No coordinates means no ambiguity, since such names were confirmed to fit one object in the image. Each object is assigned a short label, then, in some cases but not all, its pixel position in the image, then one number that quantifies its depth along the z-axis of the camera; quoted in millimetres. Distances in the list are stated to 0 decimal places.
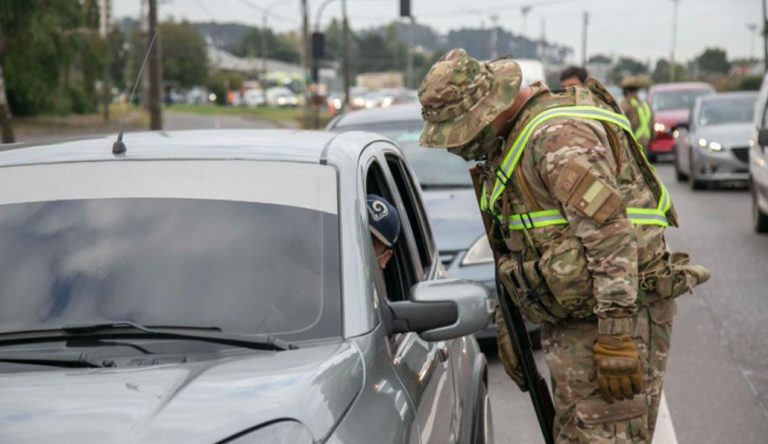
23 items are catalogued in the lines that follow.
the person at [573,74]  11820
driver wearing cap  4539
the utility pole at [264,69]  96819
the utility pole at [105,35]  55156
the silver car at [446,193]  9016
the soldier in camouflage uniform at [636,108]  15094
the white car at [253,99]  99900
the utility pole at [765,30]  63188
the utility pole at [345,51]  63625
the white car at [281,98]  97375
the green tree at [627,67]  162738
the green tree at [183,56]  108375
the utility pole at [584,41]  127138
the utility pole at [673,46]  120725
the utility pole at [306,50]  54338
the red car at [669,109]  30109
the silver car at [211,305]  3131
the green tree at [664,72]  145625
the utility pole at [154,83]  29641
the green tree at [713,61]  158125
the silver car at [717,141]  21906
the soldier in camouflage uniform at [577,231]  4160
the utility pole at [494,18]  90050
